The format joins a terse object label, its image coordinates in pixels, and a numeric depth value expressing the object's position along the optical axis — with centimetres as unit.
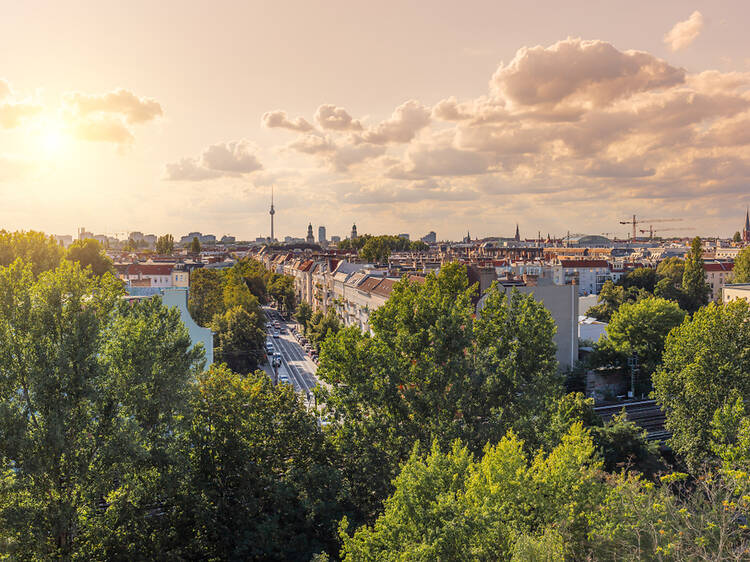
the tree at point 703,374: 3466
